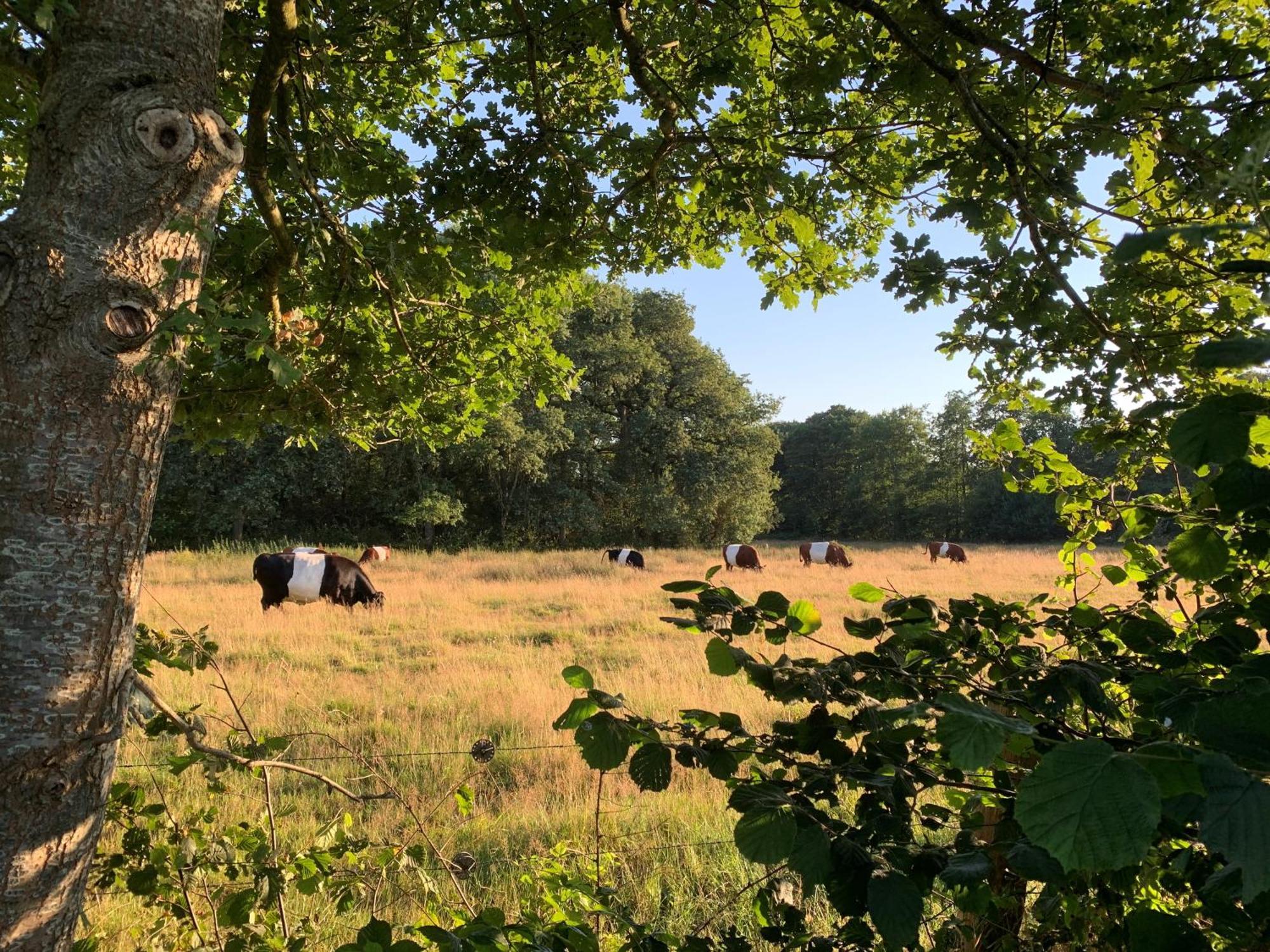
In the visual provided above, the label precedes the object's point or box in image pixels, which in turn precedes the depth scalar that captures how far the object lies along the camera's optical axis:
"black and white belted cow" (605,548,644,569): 22.27
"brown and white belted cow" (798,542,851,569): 25.89
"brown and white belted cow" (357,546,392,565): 21.53
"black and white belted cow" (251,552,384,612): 13.55
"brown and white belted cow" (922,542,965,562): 27.02
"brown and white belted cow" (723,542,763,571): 23.61
